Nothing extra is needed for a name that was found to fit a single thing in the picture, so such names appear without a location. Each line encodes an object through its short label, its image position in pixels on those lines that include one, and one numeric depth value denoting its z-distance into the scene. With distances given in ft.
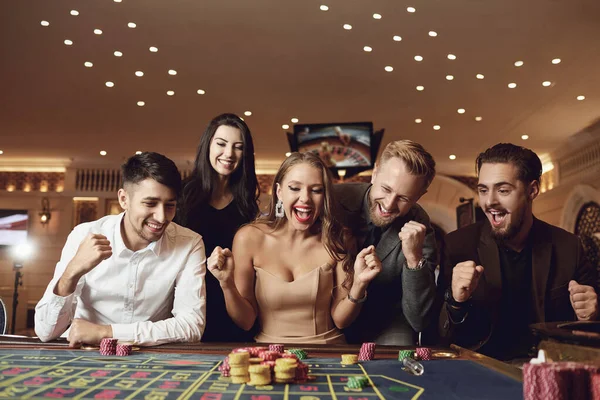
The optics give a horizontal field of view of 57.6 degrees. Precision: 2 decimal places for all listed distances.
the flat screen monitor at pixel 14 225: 36.09
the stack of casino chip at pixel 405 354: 5.45
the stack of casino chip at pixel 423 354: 5.51
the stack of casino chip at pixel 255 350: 5.08
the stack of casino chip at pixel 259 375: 4.25
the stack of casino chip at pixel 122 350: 5.57
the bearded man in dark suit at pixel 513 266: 8.09
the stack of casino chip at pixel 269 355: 4.79
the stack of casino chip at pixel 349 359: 5.28
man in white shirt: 7.50
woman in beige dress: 7.57
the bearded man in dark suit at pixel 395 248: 7.64
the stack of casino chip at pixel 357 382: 4.15
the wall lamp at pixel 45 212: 36.17
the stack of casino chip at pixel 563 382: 3.38
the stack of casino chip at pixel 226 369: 4.57
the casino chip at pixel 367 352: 5.52
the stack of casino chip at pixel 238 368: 4.35
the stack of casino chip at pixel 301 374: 4.41
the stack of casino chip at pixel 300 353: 5.50
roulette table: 3.95
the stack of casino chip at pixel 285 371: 4.32
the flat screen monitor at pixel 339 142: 22.03
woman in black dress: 9.38
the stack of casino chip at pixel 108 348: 5.57
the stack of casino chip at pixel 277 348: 5.55
